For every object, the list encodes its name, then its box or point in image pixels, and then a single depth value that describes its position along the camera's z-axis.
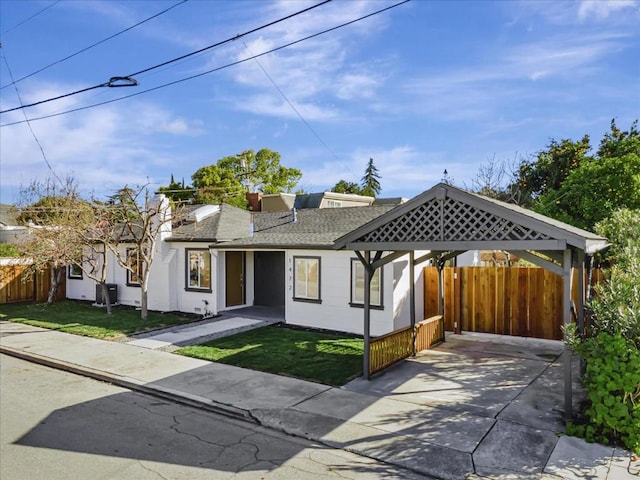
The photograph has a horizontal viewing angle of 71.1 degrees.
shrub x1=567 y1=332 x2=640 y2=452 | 5.86
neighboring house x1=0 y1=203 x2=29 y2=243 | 26.67
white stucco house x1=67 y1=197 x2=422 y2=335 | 13.05
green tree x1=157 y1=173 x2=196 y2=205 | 45.23
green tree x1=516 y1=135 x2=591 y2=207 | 25.32
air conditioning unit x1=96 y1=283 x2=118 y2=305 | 19.05
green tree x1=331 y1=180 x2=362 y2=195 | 59.28
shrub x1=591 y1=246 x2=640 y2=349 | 6.25
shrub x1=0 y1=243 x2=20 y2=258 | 23.91
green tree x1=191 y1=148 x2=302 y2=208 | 45.16
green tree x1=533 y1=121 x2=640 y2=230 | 12.64
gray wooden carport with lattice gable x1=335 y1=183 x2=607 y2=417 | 6.74
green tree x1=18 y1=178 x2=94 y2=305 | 16.89
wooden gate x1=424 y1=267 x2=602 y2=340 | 12.22
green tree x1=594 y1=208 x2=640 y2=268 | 8.59
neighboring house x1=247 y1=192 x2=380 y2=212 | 24.89
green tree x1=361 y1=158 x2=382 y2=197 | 67.88
